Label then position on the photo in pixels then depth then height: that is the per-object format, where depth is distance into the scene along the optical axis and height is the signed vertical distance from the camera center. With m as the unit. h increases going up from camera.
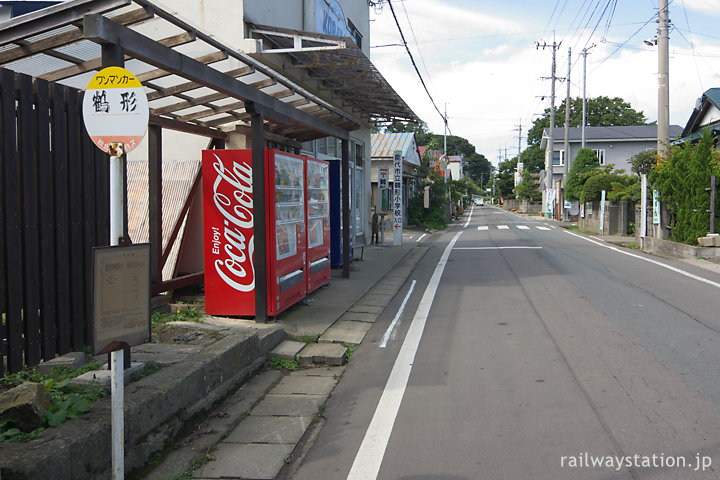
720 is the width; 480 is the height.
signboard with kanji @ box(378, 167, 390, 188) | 22.69 +1.30
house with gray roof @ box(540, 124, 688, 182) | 54.03 +6.47
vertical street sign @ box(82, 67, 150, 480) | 3.61 +0.49
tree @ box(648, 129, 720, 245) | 15.45 +0.69
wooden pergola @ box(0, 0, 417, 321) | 4.77 +1.44
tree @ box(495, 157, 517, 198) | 82.69 +4.73
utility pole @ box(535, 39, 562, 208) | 47.22 +8.23
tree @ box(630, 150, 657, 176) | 28.94 +2.58
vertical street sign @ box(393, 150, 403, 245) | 20.64 +0.36
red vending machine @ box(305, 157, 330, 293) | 9.21 -0.21
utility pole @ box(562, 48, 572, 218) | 40.47 +4.41
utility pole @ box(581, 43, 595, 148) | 41.49 +10.20
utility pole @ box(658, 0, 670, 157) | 19.03 +4.55
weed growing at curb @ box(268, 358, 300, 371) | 6.34 -1.71
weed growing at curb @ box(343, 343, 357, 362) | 6.61 -1.66
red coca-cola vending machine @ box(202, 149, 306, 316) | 7.42 -0.29
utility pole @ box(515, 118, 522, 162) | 93.62 +11.84
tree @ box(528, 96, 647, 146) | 72.12 +12.19
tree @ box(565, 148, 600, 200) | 36.62 +2.89
